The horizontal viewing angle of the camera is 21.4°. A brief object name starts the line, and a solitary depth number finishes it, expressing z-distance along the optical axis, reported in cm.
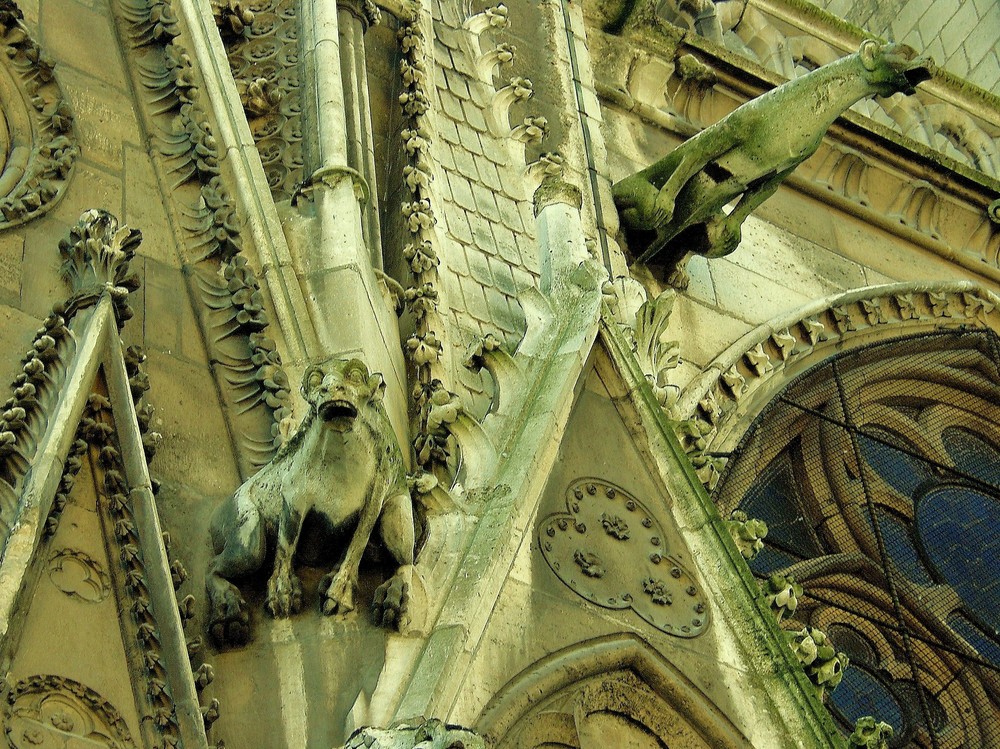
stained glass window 1253
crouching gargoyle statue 798
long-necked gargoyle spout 1212
